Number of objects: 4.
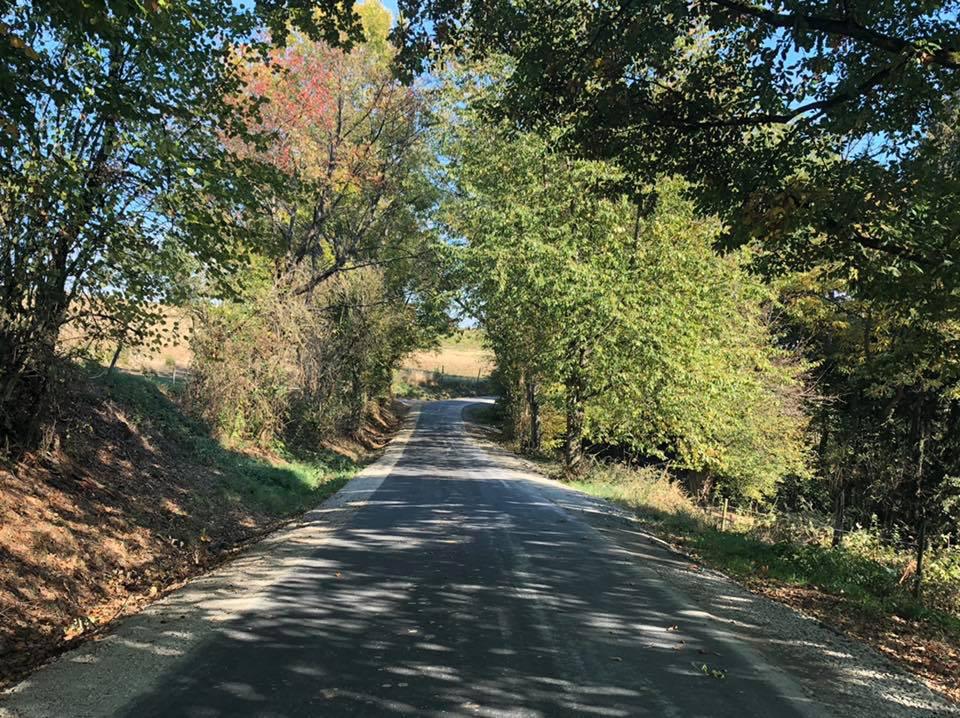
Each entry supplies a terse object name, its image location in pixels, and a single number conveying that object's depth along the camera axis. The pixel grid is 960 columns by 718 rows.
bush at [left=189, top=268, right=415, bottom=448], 16.44
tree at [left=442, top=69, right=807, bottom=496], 19.02
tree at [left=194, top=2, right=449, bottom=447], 17.11
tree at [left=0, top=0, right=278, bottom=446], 6.39
